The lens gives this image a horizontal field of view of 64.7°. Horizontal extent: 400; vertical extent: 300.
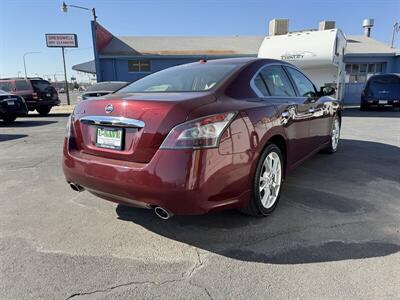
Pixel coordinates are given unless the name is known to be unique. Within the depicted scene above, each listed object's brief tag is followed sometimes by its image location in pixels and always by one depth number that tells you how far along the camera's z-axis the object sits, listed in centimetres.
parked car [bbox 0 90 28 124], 1092
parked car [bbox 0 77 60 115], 1460
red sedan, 238
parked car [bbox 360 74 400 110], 1455
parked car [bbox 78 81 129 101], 1002
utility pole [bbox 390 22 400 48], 3142
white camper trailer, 1217
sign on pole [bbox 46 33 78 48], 2420
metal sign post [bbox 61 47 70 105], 2370
